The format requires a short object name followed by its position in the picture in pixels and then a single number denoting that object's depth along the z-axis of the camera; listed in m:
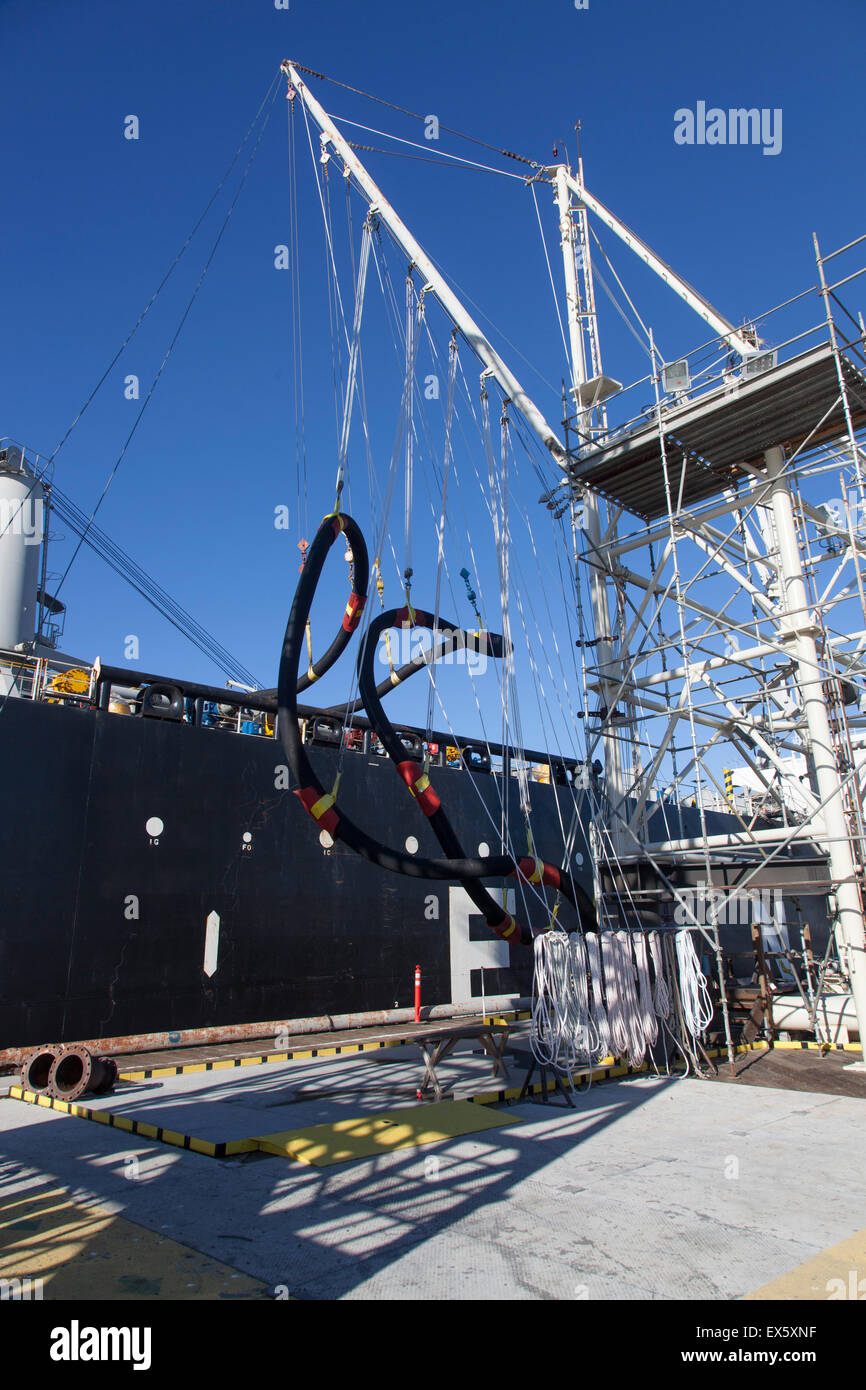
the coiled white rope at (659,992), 11.48
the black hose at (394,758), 9.23
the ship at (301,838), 12.03
